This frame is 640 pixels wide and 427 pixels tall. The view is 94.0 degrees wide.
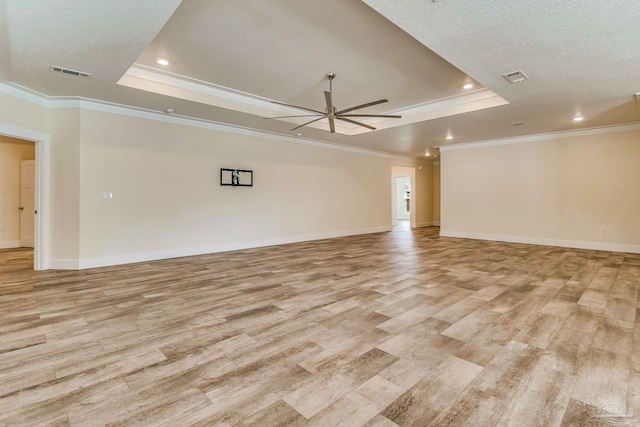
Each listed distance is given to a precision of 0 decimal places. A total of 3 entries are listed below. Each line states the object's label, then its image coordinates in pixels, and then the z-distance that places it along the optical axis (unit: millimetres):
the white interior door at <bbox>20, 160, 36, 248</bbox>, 6938
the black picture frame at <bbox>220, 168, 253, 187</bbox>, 6394
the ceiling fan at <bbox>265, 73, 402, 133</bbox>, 4004
